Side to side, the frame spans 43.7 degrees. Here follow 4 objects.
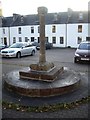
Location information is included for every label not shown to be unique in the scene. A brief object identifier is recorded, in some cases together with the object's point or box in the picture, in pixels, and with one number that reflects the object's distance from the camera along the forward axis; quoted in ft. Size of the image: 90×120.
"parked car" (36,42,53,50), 66.79
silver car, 33.72
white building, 77.31
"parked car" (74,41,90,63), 25.91
